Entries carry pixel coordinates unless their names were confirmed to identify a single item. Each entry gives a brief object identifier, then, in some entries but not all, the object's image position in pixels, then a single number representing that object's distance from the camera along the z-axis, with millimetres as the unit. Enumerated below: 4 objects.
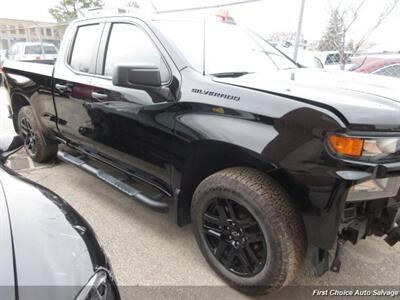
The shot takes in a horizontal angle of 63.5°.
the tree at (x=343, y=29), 5461
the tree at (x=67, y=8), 24766
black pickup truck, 1646
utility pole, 4421
